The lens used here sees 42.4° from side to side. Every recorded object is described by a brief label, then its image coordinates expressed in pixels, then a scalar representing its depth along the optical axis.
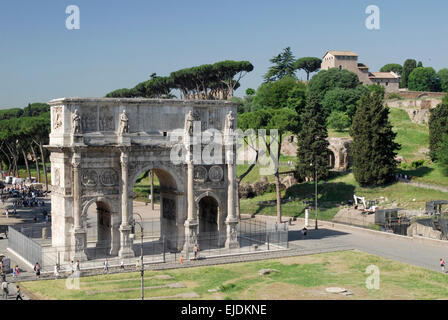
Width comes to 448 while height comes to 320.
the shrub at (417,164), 75.69
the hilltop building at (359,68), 136.25
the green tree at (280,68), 134.50
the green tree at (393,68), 173.62
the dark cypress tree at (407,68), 158.75
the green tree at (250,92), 136.49
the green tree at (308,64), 153.00
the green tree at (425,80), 143.88
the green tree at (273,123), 62.62
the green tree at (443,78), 144.38
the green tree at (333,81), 110.00
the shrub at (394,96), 122.26
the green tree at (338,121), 92.81
